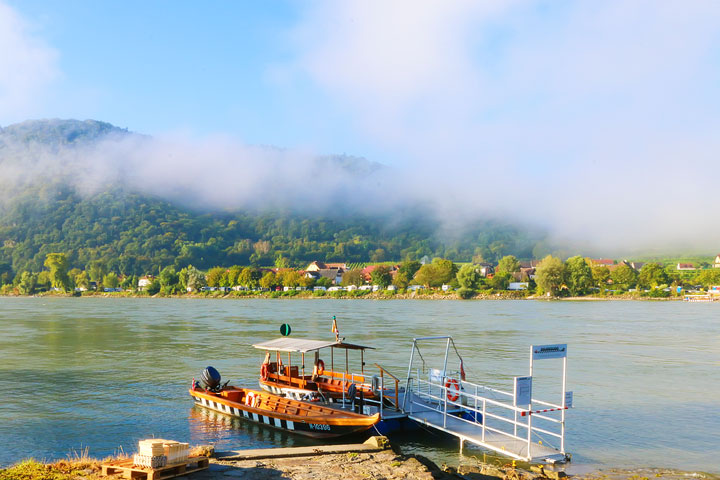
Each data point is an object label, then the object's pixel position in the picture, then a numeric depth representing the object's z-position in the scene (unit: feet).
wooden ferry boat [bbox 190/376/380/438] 73.10
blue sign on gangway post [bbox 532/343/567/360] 60.54
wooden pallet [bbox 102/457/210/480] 45.21
